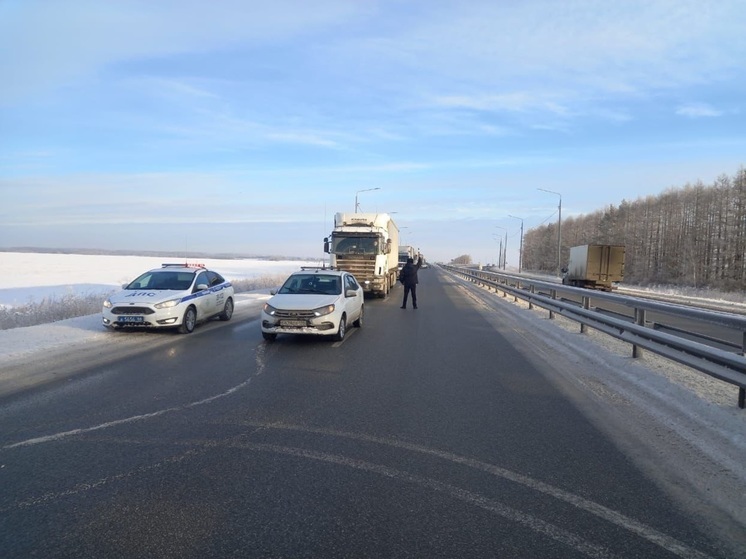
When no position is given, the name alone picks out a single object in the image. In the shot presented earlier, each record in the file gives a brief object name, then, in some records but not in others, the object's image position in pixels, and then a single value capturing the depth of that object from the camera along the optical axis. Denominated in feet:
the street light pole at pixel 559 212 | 164.55
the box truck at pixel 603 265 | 113.91
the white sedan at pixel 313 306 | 36.09
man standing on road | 63.46
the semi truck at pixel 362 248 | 78.48
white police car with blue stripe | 38.68
